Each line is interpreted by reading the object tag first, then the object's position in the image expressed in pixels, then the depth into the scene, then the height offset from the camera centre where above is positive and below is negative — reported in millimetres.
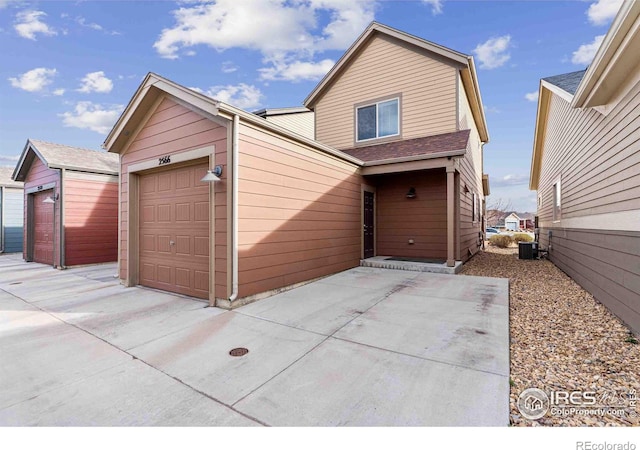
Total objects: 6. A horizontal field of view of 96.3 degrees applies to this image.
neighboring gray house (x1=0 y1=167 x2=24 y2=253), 13688 +289
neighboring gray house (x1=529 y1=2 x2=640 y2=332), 3475 +902
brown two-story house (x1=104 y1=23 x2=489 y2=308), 4738 +999
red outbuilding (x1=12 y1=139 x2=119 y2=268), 9055 +559
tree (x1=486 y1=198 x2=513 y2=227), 32978 +1931
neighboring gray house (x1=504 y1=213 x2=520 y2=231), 46469 +274
